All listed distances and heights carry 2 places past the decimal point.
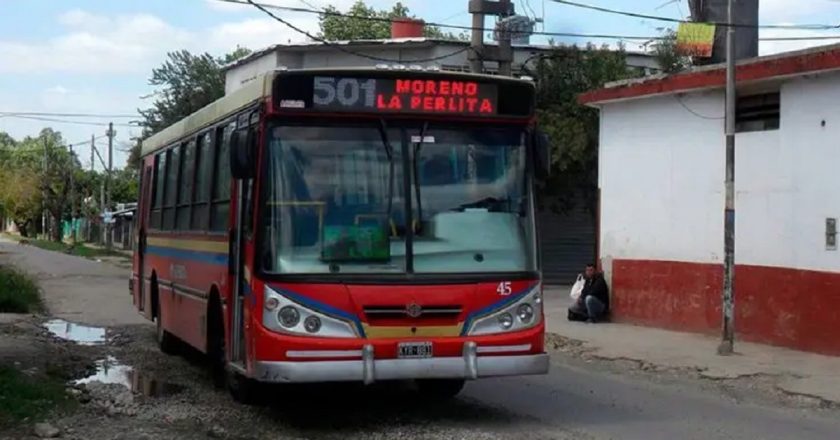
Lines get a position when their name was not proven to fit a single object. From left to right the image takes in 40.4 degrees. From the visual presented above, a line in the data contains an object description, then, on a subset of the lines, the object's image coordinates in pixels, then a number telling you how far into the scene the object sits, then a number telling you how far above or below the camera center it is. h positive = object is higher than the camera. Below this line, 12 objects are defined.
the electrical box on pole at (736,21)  21.25 +3.95
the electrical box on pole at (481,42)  21.83 +3.70
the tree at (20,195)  92.88 +2.32
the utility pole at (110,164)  69.15 +3.80
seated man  21.02 -1.29
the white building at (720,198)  16.20 +0.53
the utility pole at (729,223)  15.88 +0.11
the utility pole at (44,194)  79.01 +2.11
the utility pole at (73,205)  81.06 +1.39
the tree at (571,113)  29.25 +3.01
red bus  9.02 +0.00
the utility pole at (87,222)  89.31 +0.15
